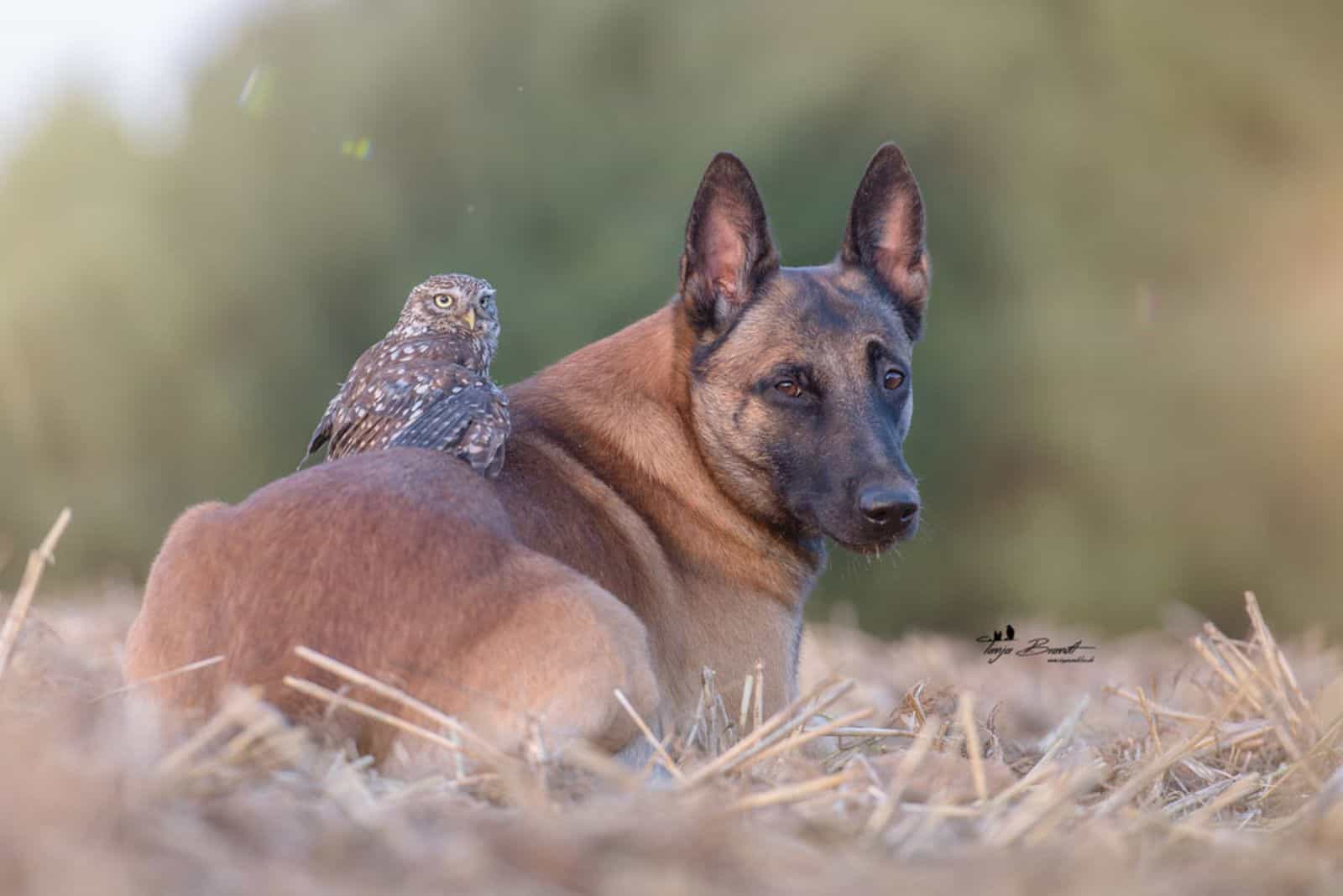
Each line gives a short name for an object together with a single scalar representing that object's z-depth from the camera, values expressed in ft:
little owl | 30.17
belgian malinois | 23.75
